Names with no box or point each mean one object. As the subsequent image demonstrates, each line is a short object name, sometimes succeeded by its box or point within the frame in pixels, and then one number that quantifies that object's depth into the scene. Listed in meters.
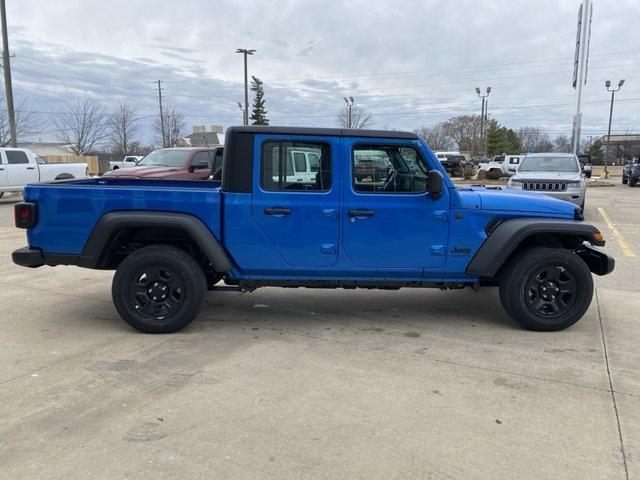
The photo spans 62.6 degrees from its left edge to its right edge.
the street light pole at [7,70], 22.81
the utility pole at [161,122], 62.19
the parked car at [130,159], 39.99
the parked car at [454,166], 38.34
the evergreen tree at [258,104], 64.69
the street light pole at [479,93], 53.53
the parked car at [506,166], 35.28
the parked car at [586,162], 36.13
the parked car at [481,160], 61.76
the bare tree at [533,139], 107.76
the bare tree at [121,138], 62.45
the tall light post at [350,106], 51.15
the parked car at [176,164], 12.07
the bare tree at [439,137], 96.88
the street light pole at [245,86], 37.66
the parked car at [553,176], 12.57
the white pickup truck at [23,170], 16.94
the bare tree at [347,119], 59.53
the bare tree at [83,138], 55.97
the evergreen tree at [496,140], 90.44
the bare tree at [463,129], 99.38
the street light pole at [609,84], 39.44
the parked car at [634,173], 28.52
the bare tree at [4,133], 45.22
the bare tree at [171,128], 68.56
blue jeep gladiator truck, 4.62
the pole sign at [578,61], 24.75
